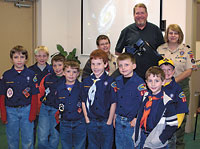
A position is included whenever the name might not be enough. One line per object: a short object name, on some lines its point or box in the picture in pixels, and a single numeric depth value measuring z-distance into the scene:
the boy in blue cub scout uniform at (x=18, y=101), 2.76
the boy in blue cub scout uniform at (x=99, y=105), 2.51
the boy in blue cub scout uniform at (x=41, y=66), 3.20
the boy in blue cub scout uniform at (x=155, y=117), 2.09
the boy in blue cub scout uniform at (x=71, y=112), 2.61
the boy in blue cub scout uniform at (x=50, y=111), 2.96
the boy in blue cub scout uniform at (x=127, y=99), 2.41
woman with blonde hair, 2.89
